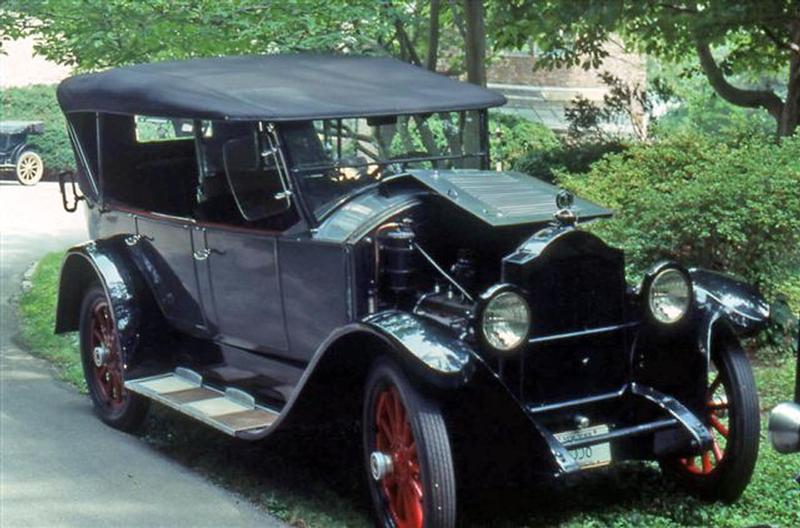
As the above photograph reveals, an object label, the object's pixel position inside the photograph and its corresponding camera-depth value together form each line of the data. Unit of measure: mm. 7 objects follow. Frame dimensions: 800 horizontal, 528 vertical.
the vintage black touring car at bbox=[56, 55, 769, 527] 5613
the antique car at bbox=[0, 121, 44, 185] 29141
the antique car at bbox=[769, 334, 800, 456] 3289
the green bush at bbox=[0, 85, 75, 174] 34188
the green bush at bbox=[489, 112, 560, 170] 15258
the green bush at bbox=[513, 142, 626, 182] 13773
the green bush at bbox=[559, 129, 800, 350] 8859
